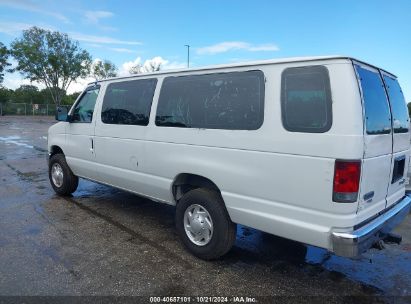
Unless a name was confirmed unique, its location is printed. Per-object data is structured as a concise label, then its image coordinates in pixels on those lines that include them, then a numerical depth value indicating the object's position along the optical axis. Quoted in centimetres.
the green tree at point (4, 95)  4826
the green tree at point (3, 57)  4177
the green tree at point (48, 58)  4041
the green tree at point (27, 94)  5964
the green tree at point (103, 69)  5225
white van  310
